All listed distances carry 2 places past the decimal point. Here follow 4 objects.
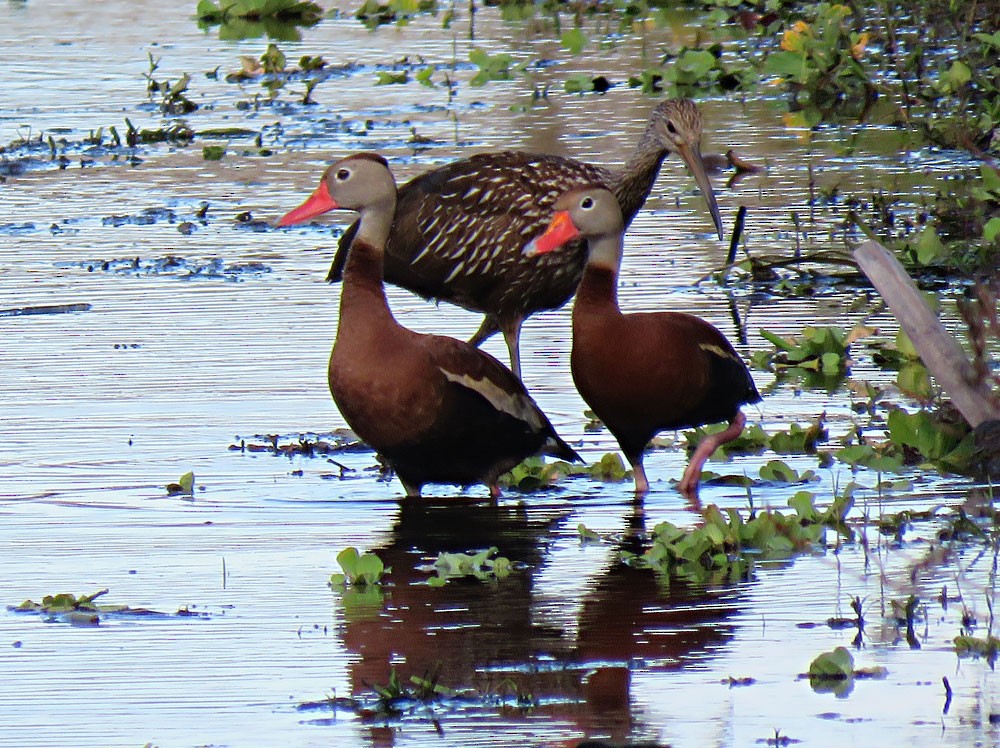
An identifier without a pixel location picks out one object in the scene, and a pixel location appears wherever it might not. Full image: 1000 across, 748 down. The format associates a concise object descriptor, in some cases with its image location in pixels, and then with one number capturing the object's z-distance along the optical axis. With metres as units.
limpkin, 19.16
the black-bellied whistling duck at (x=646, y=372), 15.38
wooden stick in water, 14.66
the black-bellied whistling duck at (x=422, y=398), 14.98
